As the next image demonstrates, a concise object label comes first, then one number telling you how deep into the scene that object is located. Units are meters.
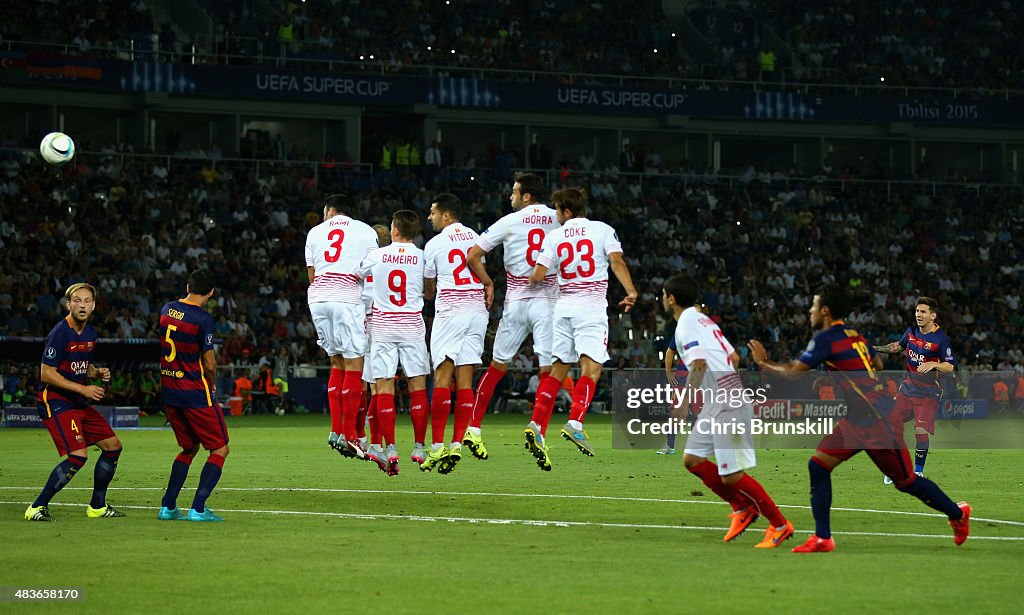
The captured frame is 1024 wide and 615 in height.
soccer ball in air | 34.53
